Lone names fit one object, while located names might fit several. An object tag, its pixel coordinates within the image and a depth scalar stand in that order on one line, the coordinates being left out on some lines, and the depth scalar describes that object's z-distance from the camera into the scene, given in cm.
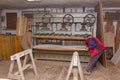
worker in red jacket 242
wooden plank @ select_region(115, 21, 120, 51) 349
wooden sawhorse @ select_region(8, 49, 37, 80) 199
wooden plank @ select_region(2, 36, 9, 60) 331
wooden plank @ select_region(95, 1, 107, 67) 276
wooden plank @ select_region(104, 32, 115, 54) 352
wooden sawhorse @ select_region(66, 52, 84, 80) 193
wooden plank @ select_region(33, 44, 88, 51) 304
